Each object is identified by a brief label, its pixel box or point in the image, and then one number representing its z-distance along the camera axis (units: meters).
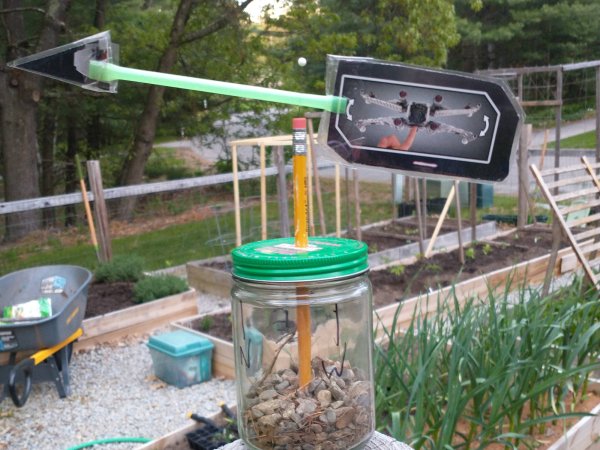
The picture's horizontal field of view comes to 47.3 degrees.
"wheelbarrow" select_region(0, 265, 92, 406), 4.14
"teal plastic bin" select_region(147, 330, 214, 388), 4.61
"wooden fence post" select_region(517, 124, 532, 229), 8.33
